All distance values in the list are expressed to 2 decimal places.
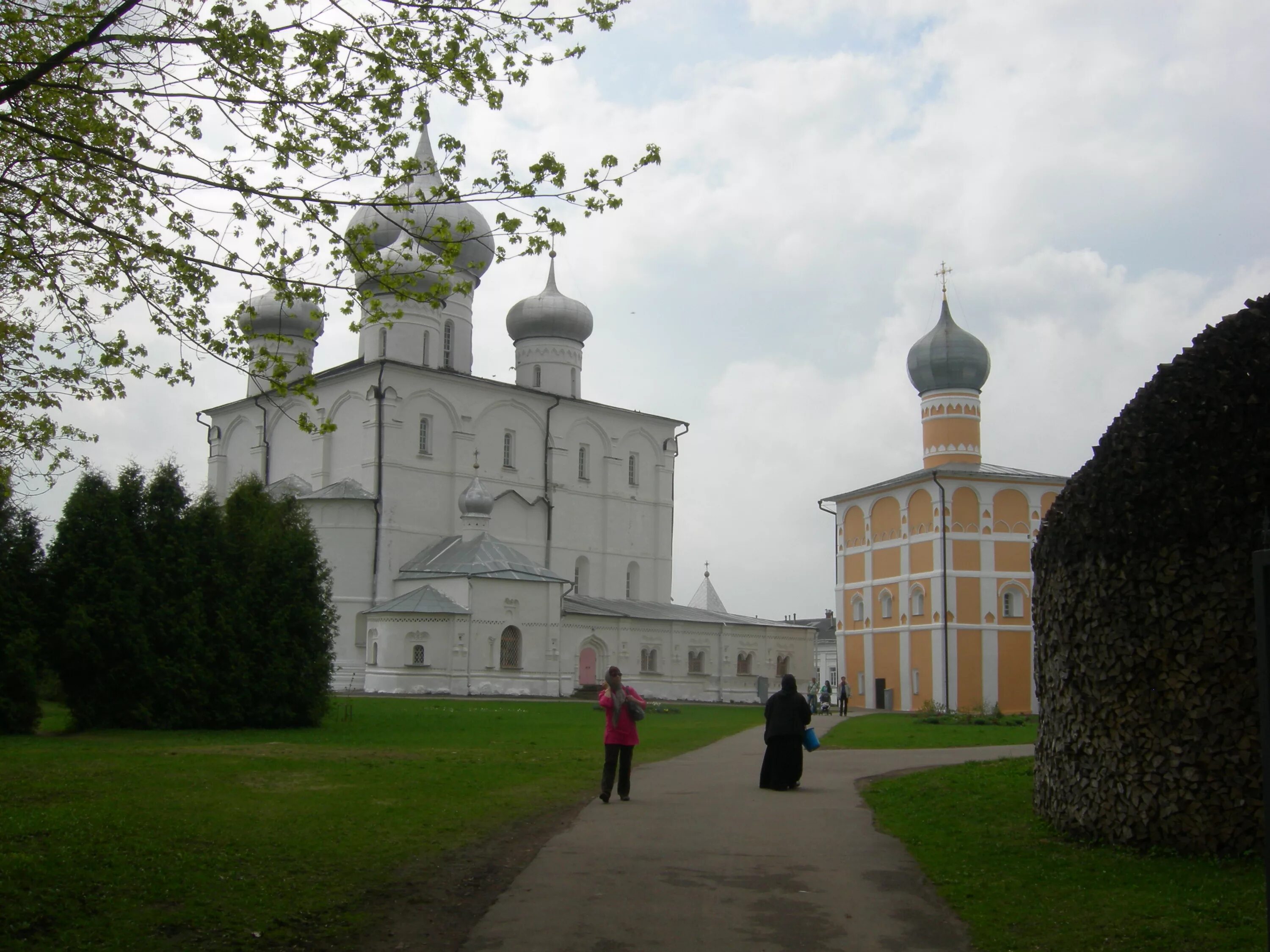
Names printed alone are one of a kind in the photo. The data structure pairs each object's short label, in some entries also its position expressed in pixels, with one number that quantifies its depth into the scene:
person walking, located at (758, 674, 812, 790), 12.77
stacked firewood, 7.77
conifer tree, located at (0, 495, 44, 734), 18.78
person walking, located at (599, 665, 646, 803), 11.84
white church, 41.03
